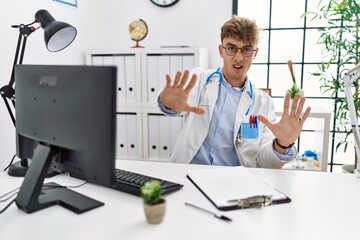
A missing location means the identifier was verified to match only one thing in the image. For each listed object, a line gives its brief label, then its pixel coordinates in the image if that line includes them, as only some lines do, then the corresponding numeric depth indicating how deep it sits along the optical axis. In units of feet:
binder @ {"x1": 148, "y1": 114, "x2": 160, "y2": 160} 8.66
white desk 2.69
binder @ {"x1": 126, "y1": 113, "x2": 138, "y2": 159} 8.75
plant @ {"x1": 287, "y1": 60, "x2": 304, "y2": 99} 7.19
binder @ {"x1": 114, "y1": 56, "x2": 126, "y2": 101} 8.59
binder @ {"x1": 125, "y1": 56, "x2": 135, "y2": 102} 8.54
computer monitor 2.66
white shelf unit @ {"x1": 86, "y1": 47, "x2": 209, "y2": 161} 8.30
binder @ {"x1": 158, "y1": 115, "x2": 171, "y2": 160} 8.62
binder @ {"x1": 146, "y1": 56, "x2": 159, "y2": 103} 8.38
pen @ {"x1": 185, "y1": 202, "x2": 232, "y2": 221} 2.92
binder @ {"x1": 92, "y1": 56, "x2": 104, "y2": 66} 8.70
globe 9.00
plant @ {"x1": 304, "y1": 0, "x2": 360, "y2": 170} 7.97
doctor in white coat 5.31
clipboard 3.21
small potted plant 2.77
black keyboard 3.51
